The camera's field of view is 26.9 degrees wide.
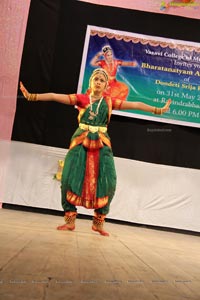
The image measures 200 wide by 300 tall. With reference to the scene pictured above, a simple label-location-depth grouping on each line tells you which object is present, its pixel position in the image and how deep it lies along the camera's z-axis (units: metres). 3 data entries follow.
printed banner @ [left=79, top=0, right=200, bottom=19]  5.12
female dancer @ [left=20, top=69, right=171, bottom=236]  3.14
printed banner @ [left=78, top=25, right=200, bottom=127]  5.05
